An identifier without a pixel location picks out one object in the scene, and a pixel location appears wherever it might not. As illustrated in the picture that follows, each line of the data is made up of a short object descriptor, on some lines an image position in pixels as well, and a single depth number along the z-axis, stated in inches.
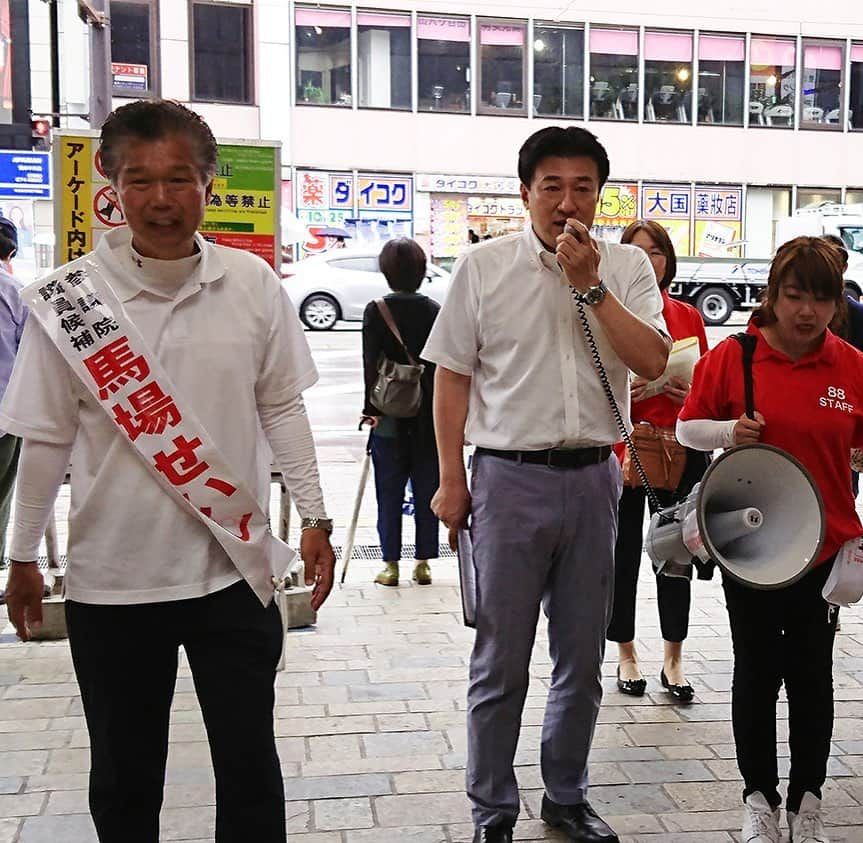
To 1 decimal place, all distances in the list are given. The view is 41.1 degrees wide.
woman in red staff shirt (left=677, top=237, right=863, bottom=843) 119.3
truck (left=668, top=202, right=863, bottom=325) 884.0
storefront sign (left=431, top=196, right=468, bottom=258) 1049.5
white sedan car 795.4
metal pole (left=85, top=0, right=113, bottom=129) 301.4
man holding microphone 115.1
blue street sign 628.1
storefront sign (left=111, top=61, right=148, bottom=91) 956.6
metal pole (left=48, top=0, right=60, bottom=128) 390.0
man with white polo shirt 91.0
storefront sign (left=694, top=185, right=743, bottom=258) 1087.6
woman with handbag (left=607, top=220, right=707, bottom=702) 164.1
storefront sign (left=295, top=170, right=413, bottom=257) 1019.3
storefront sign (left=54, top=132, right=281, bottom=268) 193.0
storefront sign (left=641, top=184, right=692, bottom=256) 1083.3
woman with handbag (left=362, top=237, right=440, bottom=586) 230.1
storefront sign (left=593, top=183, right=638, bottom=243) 1074.1
